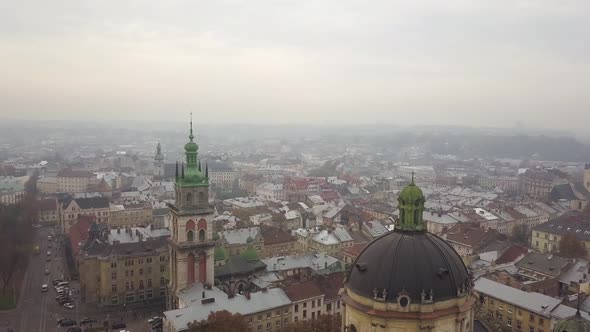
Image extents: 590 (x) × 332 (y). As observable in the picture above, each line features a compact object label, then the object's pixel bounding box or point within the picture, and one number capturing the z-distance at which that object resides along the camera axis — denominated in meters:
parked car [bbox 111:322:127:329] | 78.81
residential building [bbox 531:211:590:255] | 114.11
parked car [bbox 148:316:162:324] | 78.00
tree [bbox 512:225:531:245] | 129.61
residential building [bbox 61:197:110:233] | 141.75
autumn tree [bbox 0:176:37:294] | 96.38
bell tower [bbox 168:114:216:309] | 74.88
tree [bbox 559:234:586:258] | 105.81
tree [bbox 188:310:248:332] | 58.50
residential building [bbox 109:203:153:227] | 148.38
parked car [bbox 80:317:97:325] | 80.38
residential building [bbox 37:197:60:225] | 158.88
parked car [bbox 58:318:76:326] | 79.56
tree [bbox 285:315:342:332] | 60.25
